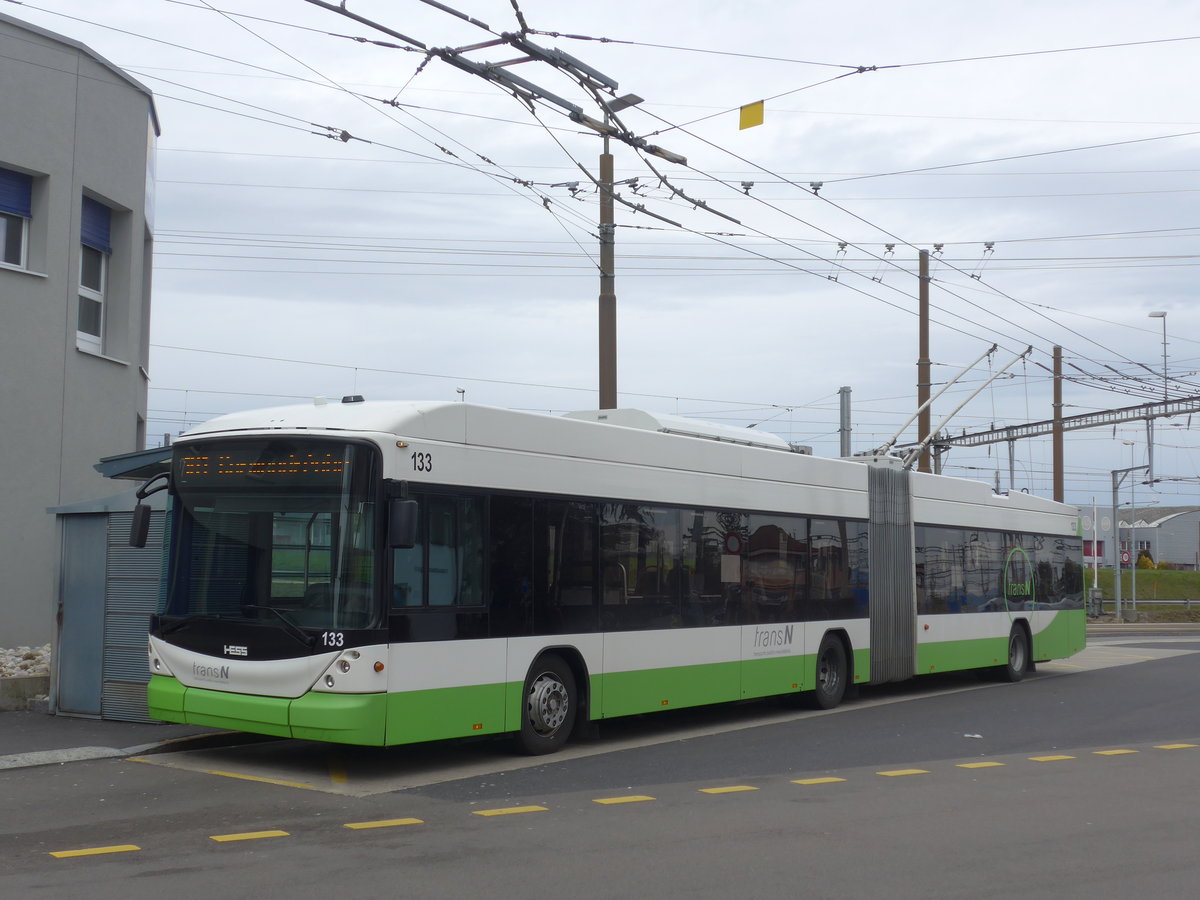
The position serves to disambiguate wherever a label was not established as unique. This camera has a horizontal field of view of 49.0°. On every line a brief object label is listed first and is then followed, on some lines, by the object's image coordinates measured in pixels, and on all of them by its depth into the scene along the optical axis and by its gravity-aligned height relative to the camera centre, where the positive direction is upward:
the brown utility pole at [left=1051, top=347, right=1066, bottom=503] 45.66 +4.20
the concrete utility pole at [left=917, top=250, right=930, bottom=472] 27.81 +4.61
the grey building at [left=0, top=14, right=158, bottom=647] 17.28 +3.83
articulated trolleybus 9.91 -0.07
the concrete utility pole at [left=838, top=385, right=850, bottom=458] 34.47 +3.73
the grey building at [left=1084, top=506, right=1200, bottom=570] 99.94 +2.58
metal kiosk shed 12.84 -0.44
